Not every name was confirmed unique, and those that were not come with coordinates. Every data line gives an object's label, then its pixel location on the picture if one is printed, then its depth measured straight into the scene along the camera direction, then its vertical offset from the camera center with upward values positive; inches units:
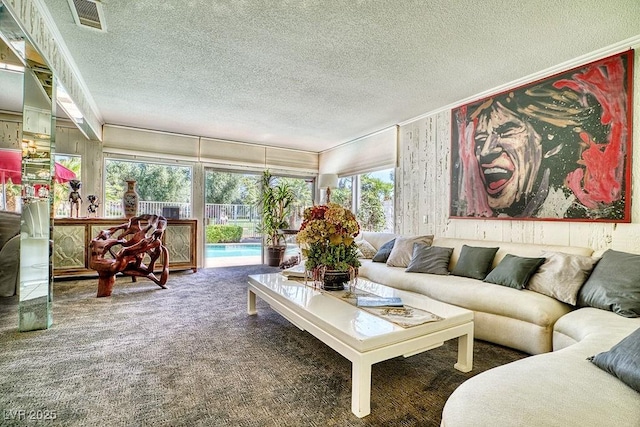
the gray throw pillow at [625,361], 45.7 -23.3
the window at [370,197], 206.2 +13.2
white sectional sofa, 40.6 -26.3
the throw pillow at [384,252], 163.8 -20.6
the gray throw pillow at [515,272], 101.7 -19.4
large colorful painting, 103.0 +27.0
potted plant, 245.1 -0.3
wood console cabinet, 174.7 -17.6
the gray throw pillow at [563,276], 92.3 -19.1
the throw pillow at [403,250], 150.1 -18.1
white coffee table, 61.6 -26.7
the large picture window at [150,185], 208.1 +19.6
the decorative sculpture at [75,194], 184.2 +10.8
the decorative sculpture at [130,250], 145.3 -19.8
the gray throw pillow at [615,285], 79.6 -19.3
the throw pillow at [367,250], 177.6 -21.0
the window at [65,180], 186.9 +19.4
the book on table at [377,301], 83.0 -24.6
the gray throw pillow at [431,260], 132.6 -20.4
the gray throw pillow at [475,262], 119.9 -19.1
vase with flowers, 96.5 -9.7
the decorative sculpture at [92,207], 192.4 +3.1
